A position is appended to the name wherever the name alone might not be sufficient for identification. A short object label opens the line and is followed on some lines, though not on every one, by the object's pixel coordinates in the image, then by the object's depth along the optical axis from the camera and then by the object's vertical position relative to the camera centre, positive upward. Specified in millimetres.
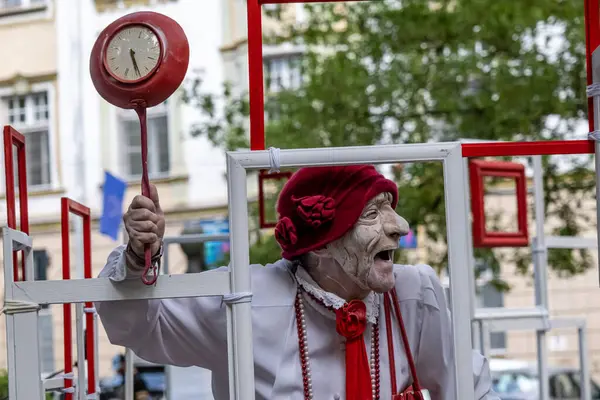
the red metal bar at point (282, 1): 3434 +473
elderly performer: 3739 -245
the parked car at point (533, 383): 16316 -1866
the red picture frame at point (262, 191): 5026 +81
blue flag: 8778 +103
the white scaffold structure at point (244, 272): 3047 -109
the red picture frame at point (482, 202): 6225 +23
